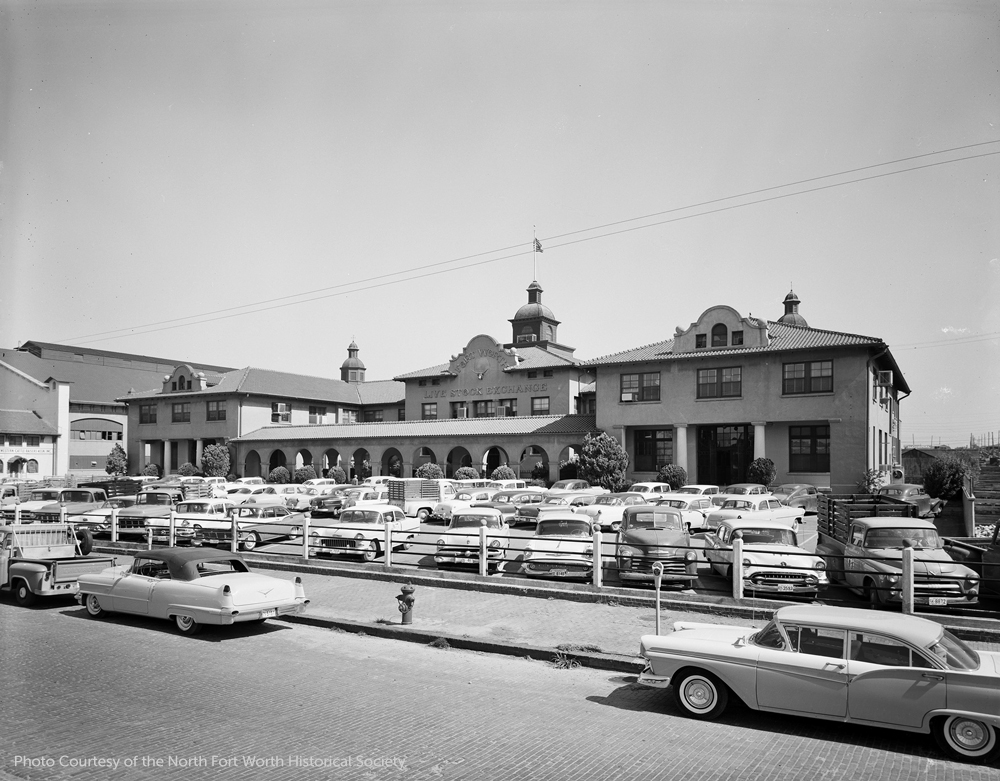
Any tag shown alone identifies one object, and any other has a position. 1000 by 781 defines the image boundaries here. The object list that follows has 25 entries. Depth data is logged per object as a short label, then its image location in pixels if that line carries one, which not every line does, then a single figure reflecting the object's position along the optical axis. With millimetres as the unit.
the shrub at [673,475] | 40941
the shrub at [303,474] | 53469
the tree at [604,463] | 40875
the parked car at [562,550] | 15094
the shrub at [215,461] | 59438
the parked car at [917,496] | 27375
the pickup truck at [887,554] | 12188
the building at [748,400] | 38031
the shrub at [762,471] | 38500
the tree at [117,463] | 66000
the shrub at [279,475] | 53750
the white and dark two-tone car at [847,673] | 6641
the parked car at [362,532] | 19031
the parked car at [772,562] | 13359
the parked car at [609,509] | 24531
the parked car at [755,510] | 23286
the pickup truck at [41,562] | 13492
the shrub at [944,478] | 35656
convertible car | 11180
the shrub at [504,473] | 44750
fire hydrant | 11930
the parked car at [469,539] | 16969
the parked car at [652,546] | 14523
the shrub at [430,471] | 47431
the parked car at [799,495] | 32281
